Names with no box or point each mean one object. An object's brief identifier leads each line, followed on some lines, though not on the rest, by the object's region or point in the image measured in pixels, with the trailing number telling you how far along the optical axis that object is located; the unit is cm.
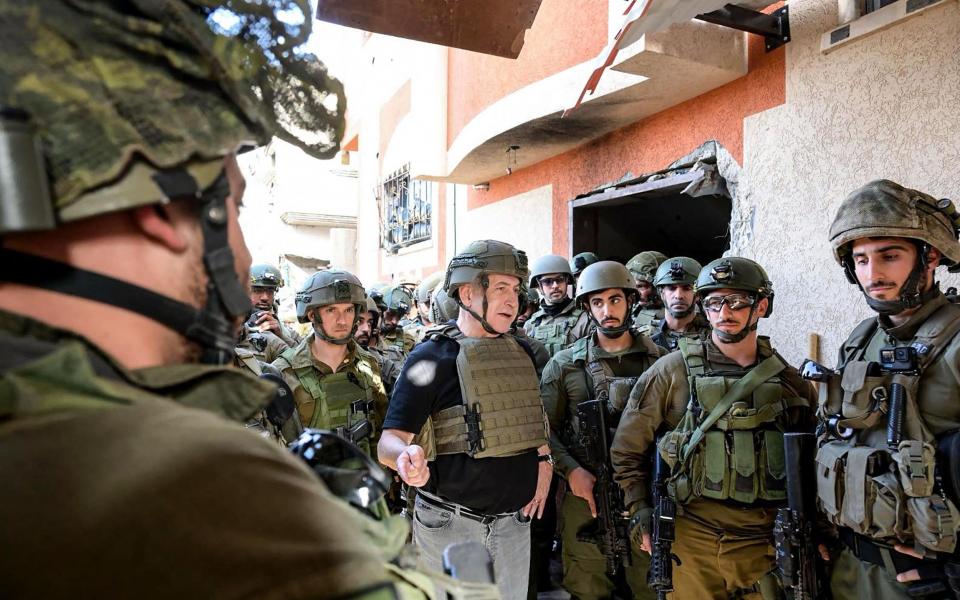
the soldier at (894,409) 234
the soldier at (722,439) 300
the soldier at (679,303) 498
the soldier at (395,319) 760
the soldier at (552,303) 566
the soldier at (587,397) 388
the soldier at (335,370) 413
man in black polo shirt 287
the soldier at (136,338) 60
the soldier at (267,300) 607
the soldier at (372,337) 596
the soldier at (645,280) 610
